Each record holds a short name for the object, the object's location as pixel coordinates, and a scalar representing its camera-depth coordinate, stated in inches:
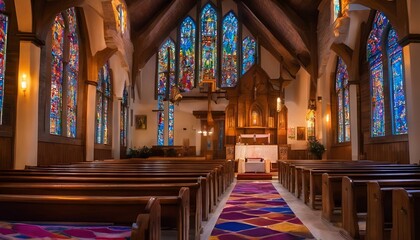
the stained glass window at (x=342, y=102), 507.5
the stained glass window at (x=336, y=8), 427.8
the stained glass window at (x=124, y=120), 655.1
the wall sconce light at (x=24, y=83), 294.4
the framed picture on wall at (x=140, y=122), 755.4
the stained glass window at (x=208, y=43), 781.9
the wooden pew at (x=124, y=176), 150.5
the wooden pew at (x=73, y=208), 91.0
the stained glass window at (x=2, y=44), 301.6
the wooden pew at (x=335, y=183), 174.2
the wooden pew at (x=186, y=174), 176.4
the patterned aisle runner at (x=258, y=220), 157.5
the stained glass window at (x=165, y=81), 762.8
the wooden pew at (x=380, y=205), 118.5
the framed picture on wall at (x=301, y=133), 692.7
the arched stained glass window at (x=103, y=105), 532.1
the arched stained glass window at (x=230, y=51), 775.7
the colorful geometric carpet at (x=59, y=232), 78.2
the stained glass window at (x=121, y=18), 453.1
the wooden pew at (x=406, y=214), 95.7
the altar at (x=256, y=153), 564.4
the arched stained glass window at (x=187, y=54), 778.8
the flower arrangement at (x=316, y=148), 561.6
